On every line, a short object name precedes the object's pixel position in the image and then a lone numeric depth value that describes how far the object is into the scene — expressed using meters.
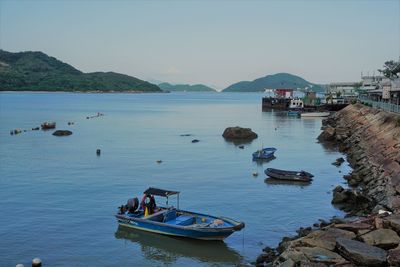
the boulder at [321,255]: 15.57
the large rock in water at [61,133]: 72.21
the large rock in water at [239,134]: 67.00
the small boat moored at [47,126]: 81.00
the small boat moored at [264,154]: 48.00
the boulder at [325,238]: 16.95
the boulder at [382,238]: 16.25
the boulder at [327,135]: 64.12
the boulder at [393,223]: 17.41
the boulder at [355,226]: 18.12
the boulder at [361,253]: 14.98
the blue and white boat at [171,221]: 22.98
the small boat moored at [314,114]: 109.44
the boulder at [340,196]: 29.75
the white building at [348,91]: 148.88
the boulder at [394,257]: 14.84
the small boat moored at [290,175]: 37.41
